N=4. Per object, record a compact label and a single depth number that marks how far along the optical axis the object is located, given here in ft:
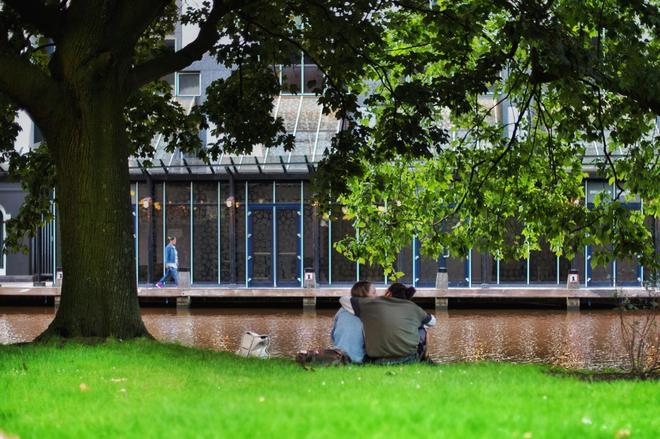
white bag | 43.27
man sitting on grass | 35.63
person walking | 103.04
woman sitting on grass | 36.01
